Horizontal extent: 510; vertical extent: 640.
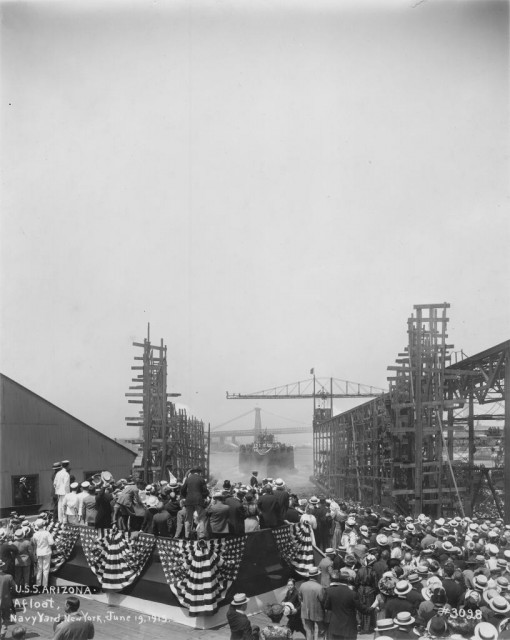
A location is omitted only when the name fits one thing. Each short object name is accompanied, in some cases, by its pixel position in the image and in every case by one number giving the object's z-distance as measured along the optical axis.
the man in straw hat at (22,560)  13.33
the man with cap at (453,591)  8.65
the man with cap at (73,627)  7.12
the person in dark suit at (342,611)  8.45
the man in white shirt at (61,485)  15.56
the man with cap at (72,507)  15.28
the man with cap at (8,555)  12.33
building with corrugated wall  24.02
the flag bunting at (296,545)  13.20
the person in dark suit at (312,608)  9.38
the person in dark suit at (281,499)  13.56
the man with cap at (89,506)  14.30
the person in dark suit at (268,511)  13.38
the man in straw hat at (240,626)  8.07
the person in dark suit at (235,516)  12.29
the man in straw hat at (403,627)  7.69
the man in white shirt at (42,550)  13.67
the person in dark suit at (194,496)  12.12
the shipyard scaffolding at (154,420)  27.52
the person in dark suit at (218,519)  11.99
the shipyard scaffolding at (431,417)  23.17
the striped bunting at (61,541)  13.84
